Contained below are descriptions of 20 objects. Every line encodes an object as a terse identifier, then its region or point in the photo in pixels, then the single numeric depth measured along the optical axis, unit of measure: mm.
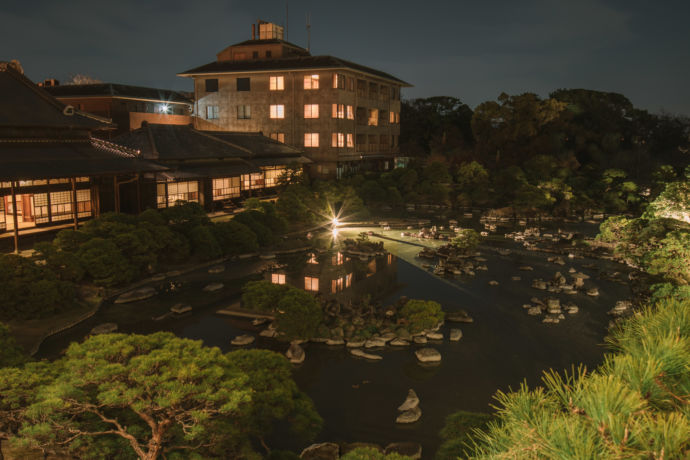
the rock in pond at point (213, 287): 19094
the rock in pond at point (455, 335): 14898
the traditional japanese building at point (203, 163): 28250
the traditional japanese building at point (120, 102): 46062
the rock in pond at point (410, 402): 11117
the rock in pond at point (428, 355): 13469
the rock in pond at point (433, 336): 14930
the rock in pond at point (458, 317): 16391
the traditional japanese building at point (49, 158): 20422
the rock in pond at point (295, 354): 13382
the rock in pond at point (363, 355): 13679
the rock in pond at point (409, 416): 10680
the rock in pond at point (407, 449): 9445
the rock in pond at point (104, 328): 14588
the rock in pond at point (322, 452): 9344
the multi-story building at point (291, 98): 42562
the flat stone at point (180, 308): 16750
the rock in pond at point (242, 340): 14250
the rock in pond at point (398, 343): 14484
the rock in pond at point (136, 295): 17500
